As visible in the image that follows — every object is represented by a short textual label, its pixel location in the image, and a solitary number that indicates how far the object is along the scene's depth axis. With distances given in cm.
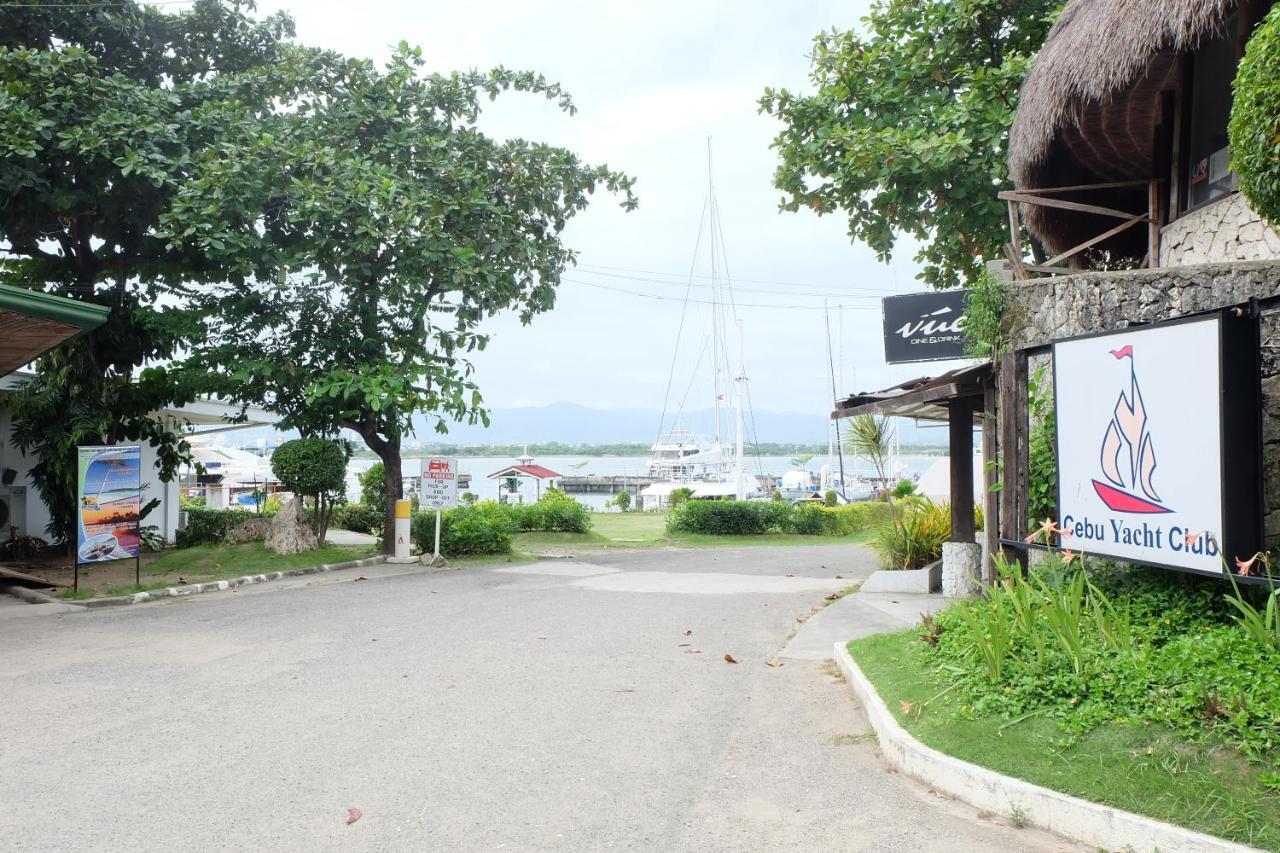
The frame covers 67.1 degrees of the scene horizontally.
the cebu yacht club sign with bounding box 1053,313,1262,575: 607
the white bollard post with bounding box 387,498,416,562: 1977
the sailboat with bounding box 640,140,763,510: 4562
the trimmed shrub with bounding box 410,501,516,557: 2128
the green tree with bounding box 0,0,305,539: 1584
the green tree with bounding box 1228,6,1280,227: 455
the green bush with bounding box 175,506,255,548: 2183
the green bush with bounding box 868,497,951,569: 1494
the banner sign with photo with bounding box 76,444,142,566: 1382
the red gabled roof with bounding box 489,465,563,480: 6738
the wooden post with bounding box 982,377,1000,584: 978
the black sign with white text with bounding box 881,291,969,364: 1222
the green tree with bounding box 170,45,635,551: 1675
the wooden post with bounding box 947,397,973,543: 1265
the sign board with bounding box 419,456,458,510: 1948
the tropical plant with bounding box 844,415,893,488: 2389
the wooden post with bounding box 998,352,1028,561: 856
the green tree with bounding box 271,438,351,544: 1827
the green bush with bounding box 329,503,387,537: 2705
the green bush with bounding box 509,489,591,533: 2819
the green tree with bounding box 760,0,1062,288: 1440
